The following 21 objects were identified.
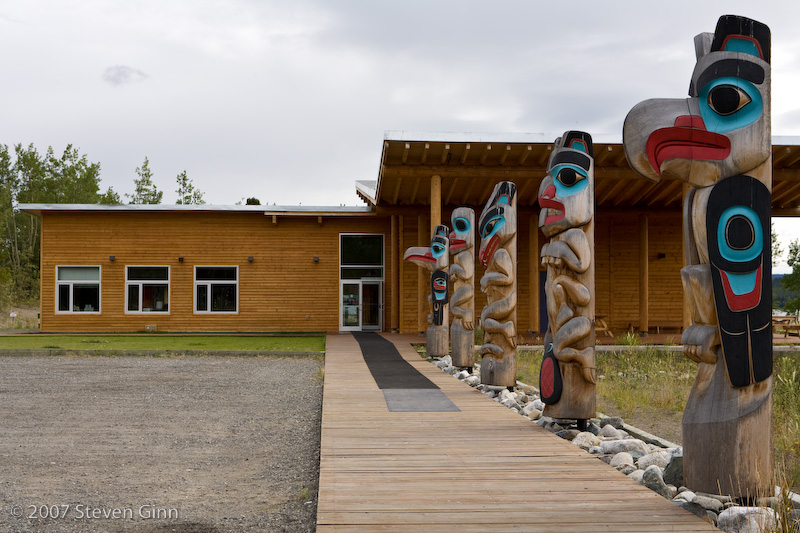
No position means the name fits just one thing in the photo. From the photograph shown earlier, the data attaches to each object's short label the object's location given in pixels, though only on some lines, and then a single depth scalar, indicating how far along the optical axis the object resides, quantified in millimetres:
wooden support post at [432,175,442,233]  19328
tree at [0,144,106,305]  50375
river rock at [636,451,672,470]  5482
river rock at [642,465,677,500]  4699
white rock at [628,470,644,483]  5031
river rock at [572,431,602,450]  6395
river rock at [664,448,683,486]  4957
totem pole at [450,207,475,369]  12859
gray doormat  8358
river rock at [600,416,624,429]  7410
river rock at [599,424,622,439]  6887
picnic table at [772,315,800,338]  23266
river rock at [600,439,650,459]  6004
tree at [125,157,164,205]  57250
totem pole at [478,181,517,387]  9977
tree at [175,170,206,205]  58156
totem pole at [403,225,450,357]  15242
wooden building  26266
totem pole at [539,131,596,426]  6961
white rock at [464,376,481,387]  11190
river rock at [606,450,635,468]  5527
